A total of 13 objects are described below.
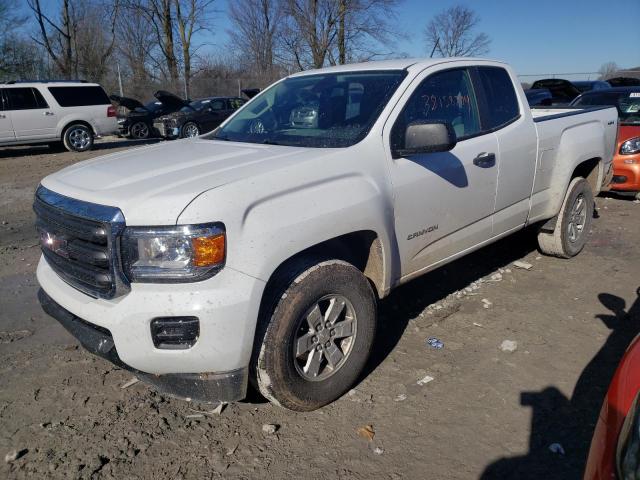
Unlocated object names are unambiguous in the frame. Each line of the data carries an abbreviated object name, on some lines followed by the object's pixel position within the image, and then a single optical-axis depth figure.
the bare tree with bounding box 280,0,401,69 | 25.48
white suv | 13.79
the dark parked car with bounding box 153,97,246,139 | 17.62
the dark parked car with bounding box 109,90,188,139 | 18.64
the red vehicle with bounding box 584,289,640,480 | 1.36
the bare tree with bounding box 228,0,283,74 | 33.78
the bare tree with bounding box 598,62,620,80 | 42.76
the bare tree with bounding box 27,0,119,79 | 26.66
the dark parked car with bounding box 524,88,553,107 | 16.07
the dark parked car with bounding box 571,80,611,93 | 18.71
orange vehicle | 7.61
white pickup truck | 2.35
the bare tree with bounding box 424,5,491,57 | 40.63
